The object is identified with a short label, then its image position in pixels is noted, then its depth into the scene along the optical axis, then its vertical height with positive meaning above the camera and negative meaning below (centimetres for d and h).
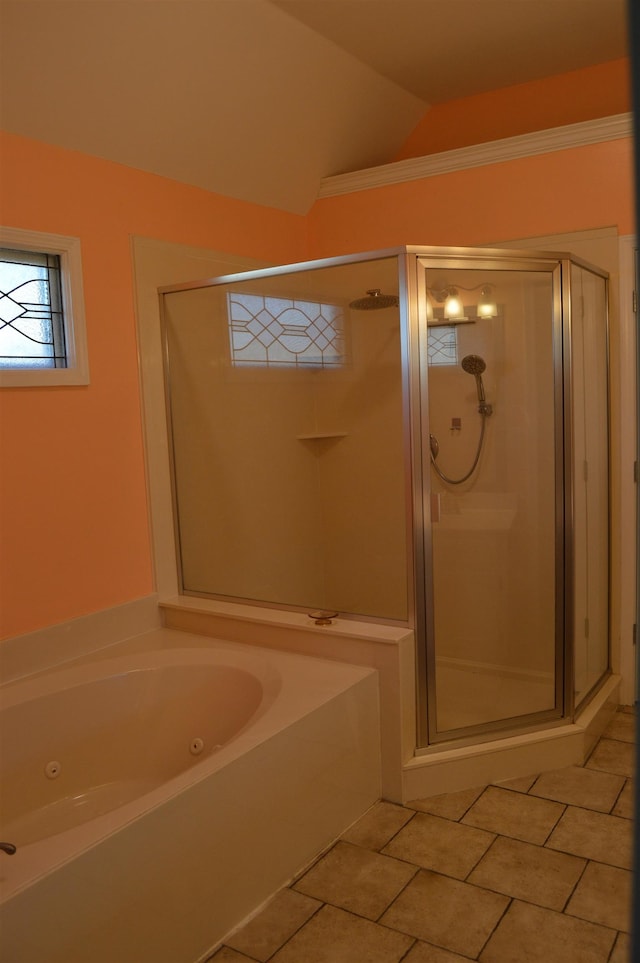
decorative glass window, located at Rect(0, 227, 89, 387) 264 +37
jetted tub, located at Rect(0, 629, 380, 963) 171 -105
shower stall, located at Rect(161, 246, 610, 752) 276 -22
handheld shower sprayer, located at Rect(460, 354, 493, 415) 283 +11
